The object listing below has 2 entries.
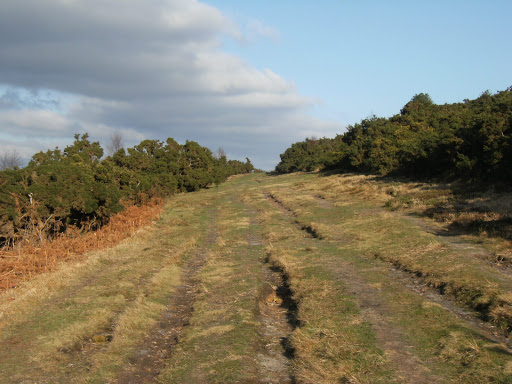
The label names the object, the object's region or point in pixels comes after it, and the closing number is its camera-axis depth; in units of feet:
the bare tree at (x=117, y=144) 248.97
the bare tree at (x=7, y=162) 149.01
